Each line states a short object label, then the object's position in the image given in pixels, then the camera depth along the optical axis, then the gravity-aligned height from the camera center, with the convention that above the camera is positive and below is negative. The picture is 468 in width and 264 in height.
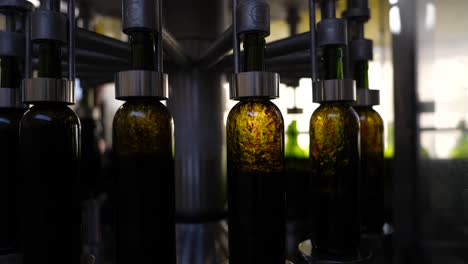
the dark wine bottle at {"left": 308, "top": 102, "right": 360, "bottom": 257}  0.49 -0.06
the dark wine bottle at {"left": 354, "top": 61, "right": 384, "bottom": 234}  0.62 -0.05
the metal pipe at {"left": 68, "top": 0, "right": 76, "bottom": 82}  0.41 +0.11
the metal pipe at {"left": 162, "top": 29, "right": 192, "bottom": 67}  0.49 +0.12
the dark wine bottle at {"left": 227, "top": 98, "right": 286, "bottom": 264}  0.41 -0.05
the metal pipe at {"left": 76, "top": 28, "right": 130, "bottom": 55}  0.47 +0.12
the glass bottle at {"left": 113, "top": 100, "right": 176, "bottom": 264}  0.39 -0.05
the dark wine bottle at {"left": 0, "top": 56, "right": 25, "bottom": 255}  0.48 -0.02
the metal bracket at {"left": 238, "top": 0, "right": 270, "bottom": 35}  0.40 +0.13
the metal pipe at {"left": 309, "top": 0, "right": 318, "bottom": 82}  0.49 +0.12
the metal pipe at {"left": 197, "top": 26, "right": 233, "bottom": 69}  0.50 +0.12
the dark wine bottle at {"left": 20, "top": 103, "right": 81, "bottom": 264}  0.39 -0.05
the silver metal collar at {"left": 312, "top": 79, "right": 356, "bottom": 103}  0.47 +0.05
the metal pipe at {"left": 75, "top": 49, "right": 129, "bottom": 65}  0.56 +0.12
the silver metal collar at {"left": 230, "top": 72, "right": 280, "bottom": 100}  0.40 +0.05
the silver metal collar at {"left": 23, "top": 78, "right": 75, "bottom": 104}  0.39 +0.05
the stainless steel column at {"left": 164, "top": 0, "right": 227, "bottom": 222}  0.62 +0.03
